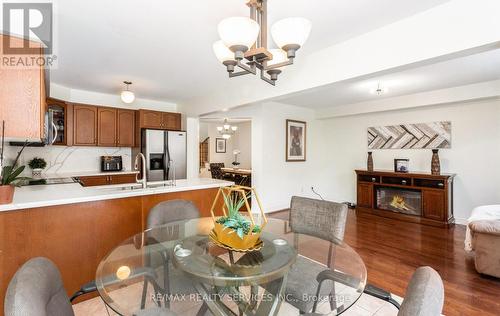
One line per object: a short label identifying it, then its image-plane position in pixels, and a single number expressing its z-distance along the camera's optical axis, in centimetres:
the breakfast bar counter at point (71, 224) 181
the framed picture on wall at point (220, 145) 953
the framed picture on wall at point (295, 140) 548
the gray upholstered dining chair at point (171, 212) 204
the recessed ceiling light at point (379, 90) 394
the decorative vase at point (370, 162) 519
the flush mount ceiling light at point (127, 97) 353
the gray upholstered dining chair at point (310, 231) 141
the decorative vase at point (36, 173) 383
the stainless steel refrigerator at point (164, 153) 461
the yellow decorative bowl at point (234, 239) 140
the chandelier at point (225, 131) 766
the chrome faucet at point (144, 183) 261
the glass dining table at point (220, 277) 125
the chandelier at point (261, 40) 132
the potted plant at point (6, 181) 177
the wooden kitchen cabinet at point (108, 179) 403
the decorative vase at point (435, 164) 434
